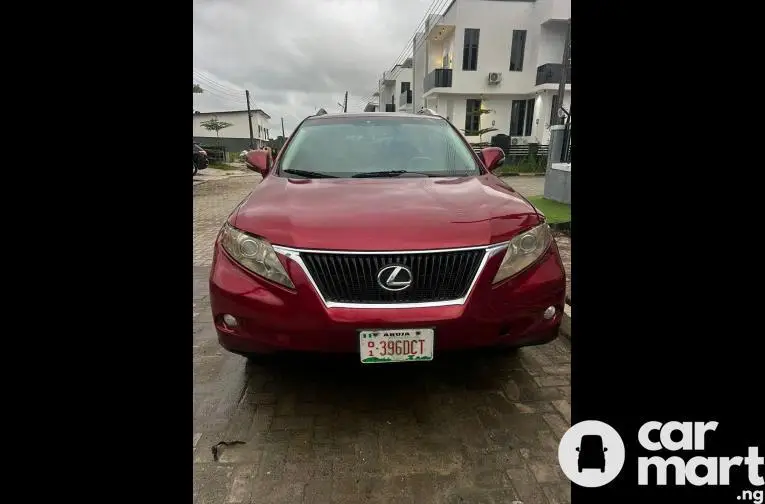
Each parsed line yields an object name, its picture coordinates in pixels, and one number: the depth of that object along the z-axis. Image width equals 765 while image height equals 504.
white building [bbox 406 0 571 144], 20.14
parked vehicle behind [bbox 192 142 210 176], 15.55
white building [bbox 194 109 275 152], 37.87
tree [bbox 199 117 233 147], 30.67
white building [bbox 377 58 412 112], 33.91
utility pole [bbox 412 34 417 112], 28.03
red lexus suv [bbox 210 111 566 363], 1.81
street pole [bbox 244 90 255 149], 32.39
